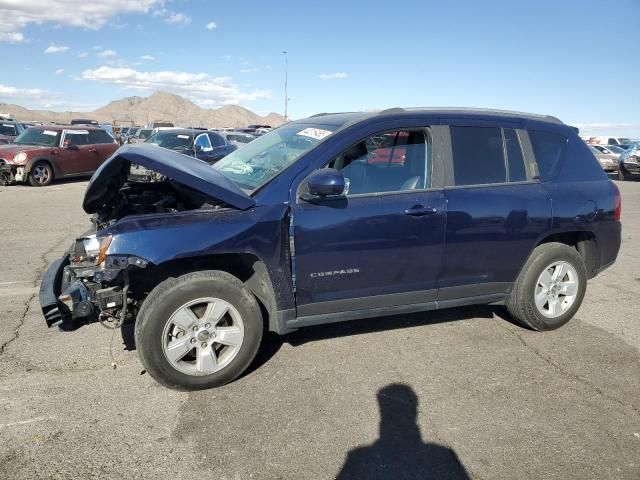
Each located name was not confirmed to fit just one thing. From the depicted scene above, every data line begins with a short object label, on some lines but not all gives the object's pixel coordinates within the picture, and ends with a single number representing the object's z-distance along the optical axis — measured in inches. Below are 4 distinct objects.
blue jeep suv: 127.0
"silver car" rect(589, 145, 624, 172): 944.3
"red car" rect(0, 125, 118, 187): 530.6
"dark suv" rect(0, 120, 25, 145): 778.2
